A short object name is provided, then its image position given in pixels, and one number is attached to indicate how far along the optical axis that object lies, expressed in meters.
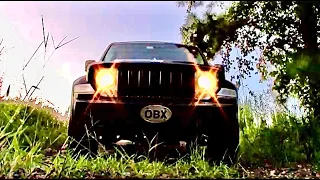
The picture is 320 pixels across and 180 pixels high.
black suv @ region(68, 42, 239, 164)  4.22
